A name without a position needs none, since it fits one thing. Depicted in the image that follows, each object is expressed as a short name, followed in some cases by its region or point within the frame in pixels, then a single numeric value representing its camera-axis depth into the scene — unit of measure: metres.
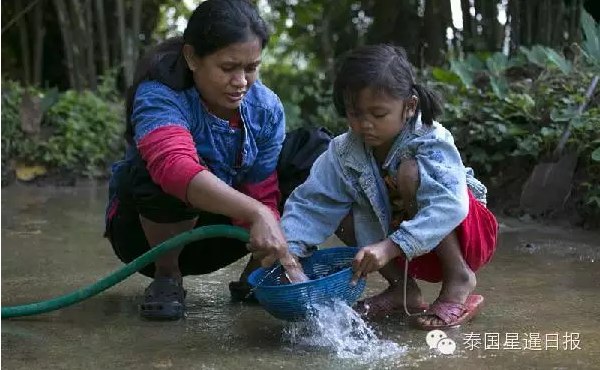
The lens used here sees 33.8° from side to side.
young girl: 2.44
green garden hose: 2.49
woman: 2.38
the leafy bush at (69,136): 6.27
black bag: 2.94
